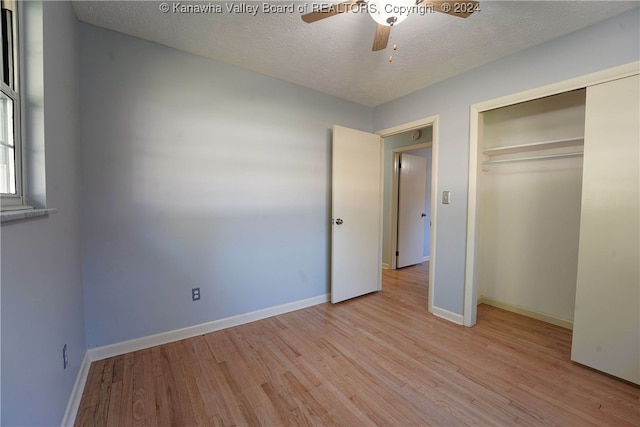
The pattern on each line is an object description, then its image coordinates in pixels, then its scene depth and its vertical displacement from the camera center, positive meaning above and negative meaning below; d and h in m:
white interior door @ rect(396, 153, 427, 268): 4.35 -0.05
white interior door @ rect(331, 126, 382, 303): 2.81 -0.10
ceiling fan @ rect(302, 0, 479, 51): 1.26 +1.02
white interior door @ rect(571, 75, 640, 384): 1.58 -0.17
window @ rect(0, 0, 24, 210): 0.95 +0.33
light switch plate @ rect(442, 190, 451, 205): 2.51 +0.10
